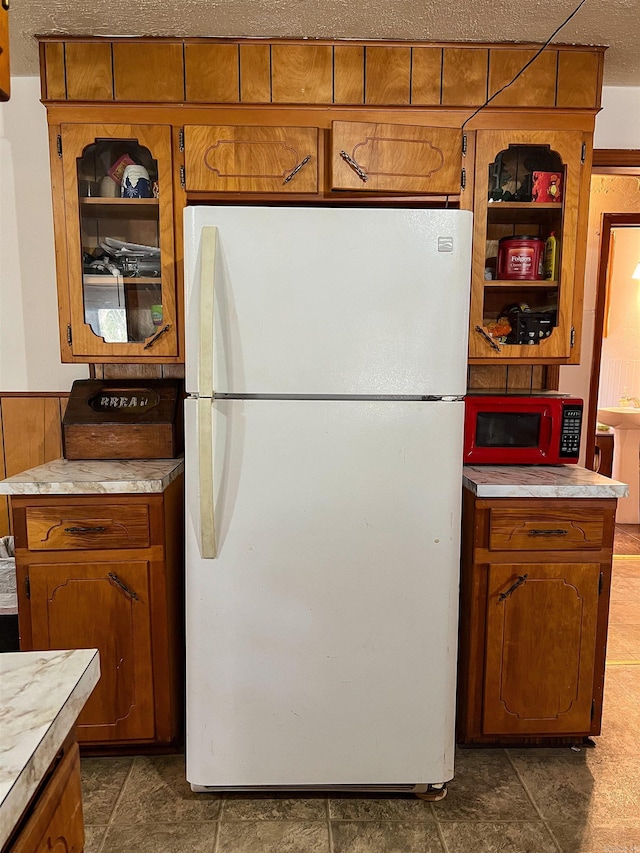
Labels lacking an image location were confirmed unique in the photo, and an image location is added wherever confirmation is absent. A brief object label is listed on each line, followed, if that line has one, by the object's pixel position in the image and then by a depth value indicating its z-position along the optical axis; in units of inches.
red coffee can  84.4
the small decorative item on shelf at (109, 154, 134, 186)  81.7
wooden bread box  82.0
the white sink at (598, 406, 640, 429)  168.9
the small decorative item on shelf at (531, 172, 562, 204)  83.4
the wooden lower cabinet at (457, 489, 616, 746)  74.7
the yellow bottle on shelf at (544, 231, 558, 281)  84.5
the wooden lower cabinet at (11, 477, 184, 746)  72.2
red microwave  81.4
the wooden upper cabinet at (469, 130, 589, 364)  81.7
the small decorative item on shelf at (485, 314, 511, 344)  85.4
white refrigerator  61.0
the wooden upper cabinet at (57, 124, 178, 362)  79.9
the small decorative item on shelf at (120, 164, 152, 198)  81.5
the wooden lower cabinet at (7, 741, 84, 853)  25.3
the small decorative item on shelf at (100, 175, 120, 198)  82.1
